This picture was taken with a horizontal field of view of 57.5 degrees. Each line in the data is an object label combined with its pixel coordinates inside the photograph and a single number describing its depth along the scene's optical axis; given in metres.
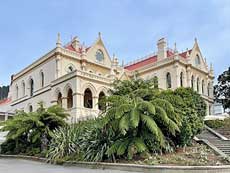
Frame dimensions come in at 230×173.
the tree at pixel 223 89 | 30.33
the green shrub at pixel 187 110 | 9.79
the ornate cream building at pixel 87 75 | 21.24
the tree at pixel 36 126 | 12.93
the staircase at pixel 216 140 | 10.45
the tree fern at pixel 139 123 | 8.41
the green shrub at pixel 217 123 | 15.64
